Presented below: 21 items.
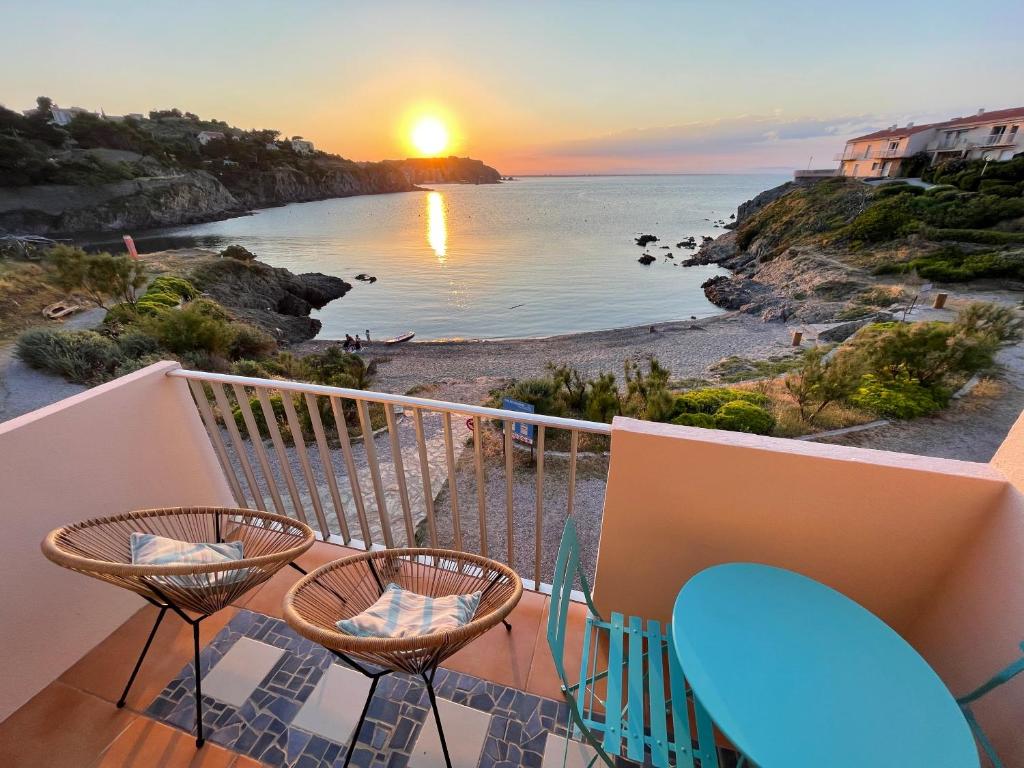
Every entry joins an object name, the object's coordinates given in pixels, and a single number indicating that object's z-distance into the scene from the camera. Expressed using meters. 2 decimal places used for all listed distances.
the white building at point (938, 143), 27.81
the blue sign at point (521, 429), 5.21
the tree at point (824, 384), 6.84
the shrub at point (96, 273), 11.14
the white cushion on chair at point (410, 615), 1.29
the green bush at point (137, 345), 8.30
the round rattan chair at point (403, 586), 1.12
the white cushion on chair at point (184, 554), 1.40
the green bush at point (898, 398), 6.73
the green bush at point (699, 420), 6.17
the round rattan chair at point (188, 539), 1.24
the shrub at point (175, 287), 13.55
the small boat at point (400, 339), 16.61
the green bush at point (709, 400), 7.00
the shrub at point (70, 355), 7.29
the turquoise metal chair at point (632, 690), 1.09
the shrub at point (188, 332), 9.19
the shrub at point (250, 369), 9.01
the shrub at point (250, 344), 11.26
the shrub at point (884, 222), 21.89
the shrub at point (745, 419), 6.15
